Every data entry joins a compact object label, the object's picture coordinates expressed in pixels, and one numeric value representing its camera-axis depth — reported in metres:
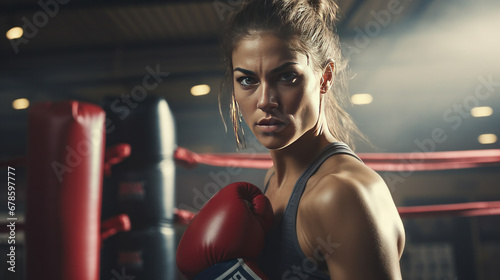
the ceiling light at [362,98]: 4.14
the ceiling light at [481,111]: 3.82
